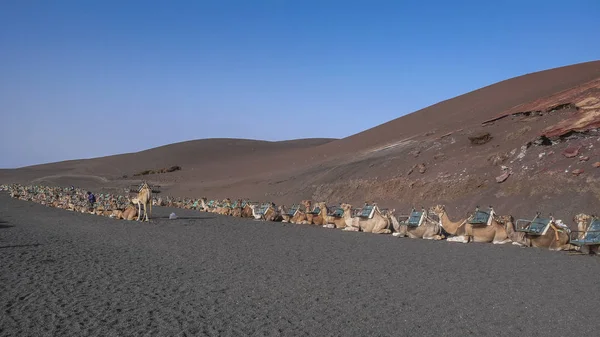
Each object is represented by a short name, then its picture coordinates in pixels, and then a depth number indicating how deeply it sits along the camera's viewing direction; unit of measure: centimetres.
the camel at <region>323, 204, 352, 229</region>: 2314
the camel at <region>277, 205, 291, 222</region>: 2640
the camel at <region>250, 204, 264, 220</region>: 2752
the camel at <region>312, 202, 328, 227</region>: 2456
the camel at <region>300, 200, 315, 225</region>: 2508
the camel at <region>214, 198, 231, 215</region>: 3085
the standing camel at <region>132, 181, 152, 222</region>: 2420
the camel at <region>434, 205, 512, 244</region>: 1739
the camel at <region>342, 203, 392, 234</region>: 2125
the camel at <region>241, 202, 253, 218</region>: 2869
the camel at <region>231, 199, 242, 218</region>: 2925
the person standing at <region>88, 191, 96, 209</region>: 3086
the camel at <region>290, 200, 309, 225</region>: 2533
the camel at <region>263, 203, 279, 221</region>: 2677
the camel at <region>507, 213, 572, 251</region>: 1565
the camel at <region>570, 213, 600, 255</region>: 1467
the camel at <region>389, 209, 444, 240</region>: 1899
